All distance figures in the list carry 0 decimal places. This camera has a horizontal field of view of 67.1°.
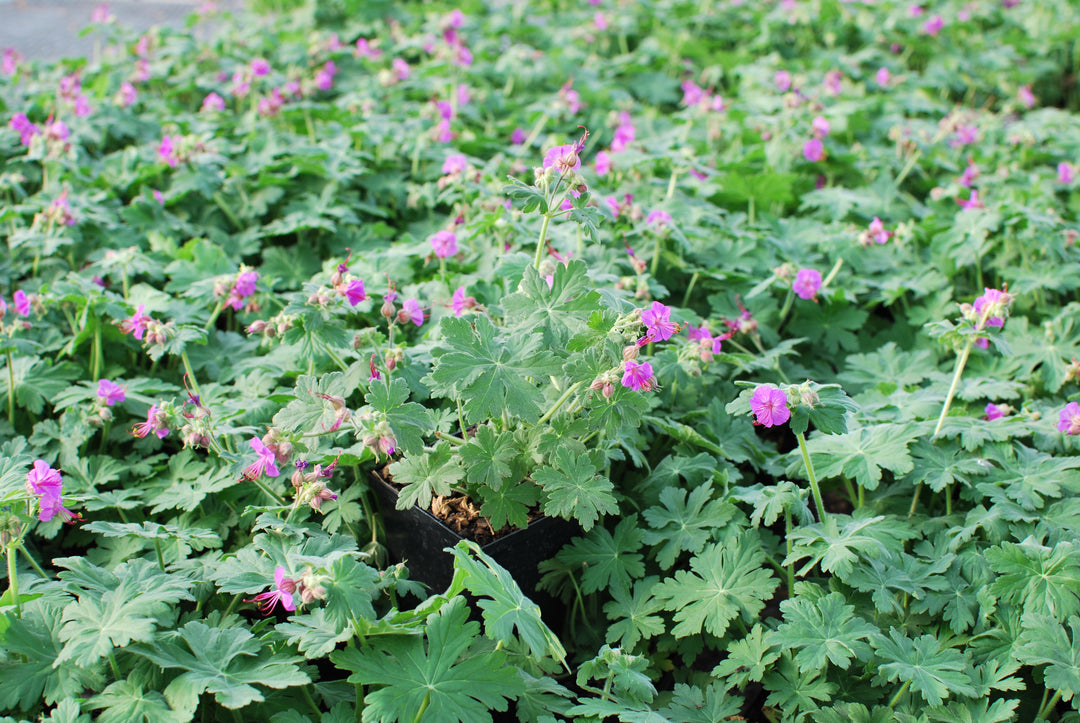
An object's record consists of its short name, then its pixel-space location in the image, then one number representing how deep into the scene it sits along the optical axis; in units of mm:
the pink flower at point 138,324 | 2088
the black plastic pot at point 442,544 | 1917
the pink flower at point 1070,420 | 2141
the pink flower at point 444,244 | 2549
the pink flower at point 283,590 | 1536
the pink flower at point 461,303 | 2168
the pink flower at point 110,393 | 2193
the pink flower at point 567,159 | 1809
